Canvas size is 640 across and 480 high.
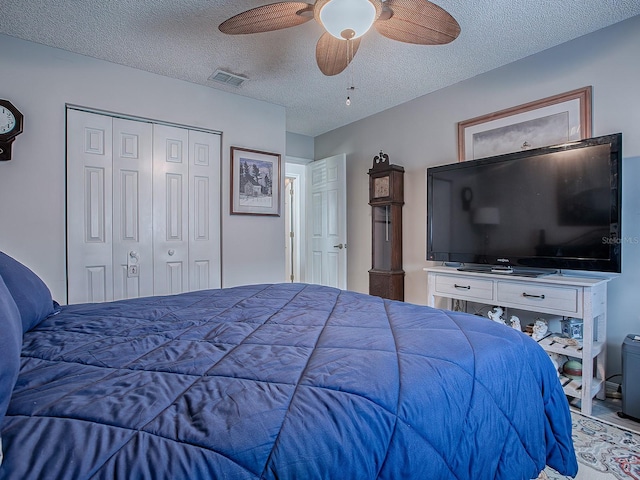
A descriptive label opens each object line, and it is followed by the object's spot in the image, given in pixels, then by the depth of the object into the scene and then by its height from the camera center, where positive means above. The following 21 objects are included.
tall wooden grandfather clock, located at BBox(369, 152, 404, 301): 3.61 +0.15
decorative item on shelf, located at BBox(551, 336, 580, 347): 2.20 -0.69
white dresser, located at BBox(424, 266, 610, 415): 2.04 -0.43
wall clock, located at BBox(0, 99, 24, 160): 2.34 +0.78
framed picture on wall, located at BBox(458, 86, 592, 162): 2.43 +0.89
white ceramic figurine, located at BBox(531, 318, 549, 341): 2.33 -0.64
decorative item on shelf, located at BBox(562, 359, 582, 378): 2.23 -0.87
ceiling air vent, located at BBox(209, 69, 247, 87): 2.99 +1.45
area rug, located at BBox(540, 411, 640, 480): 1.53 -1.06
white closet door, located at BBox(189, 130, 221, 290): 3.24 +0.26
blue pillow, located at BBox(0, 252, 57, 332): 1.15 -0.20
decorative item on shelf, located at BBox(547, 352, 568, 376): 2.32 -0.83
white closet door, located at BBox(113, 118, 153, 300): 2.86 +0.24
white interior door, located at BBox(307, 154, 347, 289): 4.34 +0.22
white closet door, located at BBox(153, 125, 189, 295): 3.05 +0.26
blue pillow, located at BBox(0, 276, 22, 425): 0.56 -0.21
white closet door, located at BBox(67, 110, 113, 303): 2.66 +0.24
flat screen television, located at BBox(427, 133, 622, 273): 2.10 +0.21
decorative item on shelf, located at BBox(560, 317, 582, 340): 2.28 -0.62
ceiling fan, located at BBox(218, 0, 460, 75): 1.60 +1.12
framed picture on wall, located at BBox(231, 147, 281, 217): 3.47 +0.59
